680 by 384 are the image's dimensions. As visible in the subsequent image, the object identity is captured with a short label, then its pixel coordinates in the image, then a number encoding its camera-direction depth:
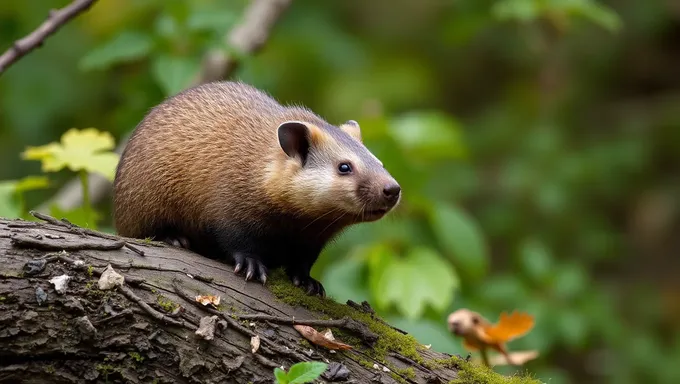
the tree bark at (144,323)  6.73
